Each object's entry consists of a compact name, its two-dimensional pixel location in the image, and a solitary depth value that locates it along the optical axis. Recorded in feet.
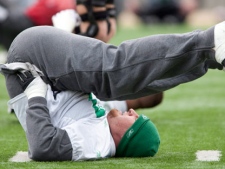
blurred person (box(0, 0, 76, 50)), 55.39
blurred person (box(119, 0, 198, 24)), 144.05
